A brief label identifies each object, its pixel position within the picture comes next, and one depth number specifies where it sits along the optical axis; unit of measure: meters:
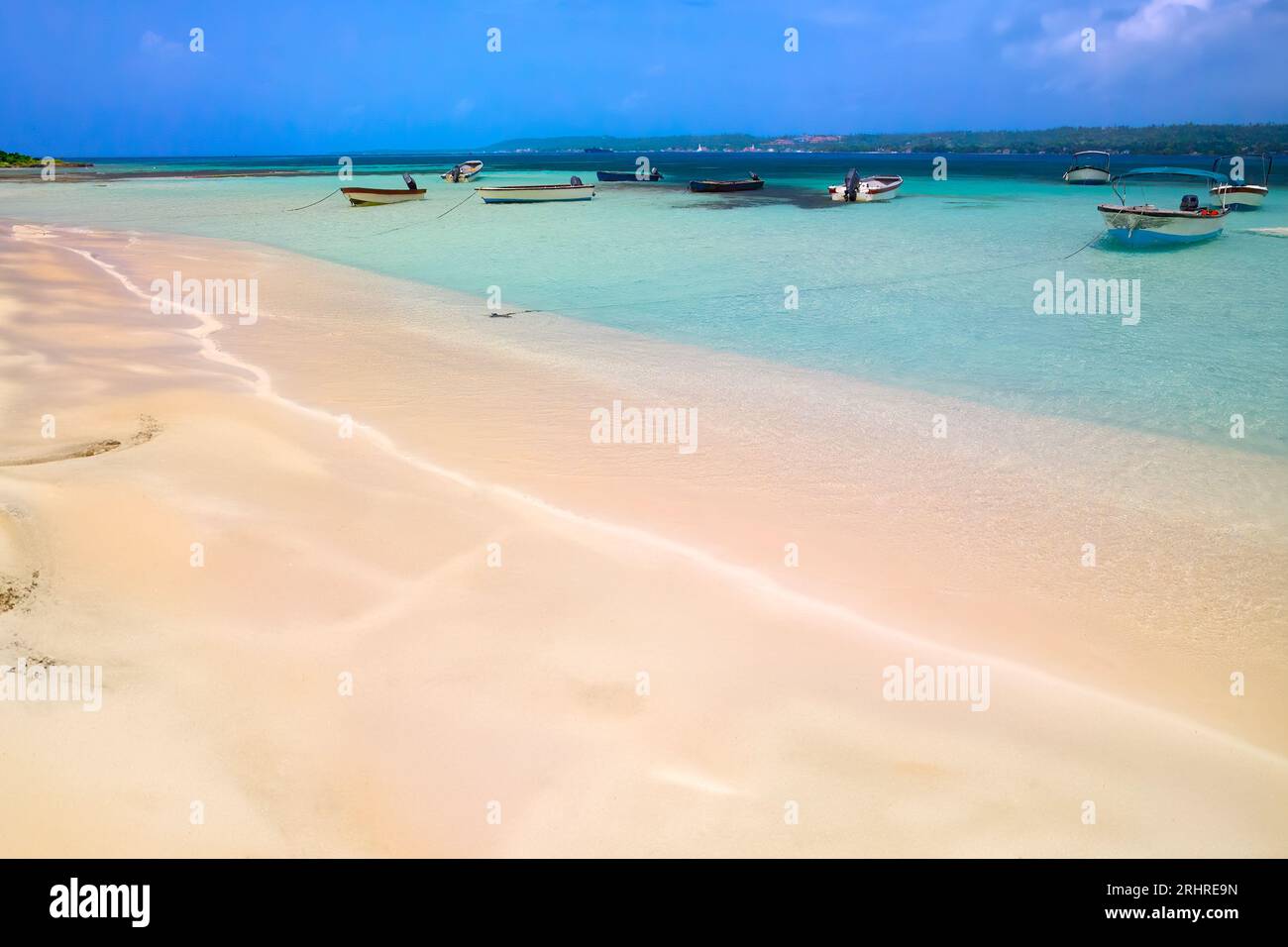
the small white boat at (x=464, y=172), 64.75
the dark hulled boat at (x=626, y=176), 66.06
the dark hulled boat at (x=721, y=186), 51.78
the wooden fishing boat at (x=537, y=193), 46.00
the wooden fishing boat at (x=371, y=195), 43.06
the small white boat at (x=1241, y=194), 37.75
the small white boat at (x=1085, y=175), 57.72
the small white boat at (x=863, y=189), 45.53
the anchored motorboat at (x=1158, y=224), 24.23
